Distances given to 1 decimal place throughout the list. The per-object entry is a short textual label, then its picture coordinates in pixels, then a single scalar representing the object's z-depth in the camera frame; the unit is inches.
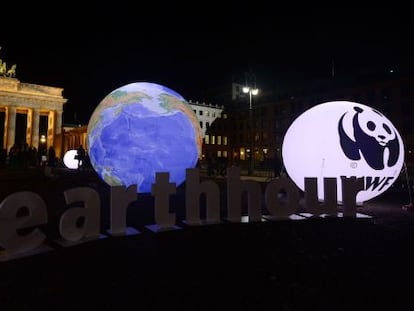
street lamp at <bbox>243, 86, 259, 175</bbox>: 993.1
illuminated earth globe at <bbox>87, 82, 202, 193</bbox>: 398.3
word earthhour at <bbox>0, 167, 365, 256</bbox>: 199.8
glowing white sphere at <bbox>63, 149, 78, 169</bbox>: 1258.0
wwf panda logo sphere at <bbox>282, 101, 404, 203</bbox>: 350.3
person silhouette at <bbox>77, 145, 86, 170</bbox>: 975.6
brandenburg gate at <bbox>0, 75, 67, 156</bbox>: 2289.6
